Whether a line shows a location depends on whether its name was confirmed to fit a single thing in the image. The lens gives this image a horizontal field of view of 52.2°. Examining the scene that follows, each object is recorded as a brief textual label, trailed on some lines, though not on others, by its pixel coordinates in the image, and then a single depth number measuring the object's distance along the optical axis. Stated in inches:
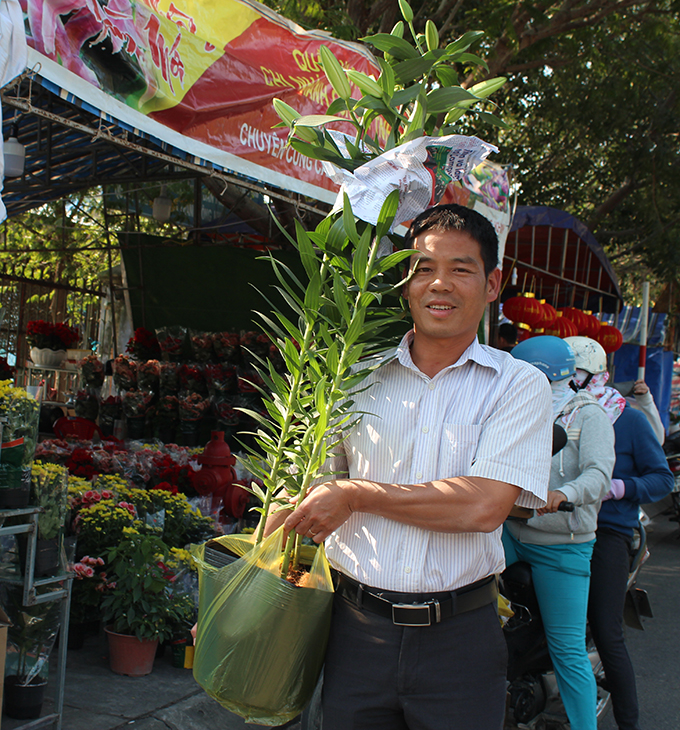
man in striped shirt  55.8
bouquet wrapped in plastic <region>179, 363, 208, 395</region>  232.1
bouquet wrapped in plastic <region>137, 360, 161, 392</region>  233.3
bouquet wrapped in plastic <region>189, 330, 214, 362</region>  241.9
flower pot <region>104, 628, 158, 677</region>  125.1
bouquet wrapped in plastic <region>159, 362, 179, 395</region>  231.9
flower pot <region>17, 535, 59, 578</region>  98.4
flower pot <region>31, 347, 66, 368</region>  271.9
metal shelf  94.7
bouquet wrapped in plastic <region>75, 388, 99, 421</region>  248.1
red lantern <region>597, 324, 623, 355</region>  355.6
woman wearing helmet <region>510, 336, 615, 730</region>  104.2
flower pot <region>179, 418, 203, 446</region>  225.9
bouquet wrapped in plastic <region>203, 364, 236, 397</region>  233.1
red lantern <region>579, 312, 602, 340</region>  342.6
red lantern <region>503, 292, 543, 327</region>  287.6
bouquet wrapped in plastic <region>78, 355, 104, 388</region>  246.2
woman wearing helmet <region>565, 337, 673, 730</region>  112.1
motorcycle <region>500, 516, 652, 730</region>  110.5
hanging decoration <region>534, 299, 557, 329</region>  287.9
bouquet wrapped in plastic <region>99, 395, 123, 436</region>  241.4
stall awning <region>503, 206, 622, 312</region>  242.4
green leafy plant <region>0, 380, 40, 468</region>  92.5
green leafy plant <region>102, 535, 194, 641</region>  124.0
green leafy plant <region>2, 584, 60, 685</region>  101.7
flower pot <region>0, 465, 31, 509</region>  92.4
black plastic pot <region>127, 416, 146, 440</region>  235.0
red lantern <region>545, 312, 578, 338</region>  301.9
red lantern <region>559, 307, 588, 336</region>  332.5
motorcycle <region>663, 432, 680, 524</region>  293.6
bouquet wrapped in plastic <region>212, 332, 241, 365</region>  239.5
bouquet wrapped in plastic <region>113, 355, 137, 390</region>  236.7
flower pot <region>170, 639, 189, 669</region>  130.1
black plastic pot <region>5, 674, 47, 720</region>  101.7
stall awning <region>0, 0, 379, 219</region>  105.7
